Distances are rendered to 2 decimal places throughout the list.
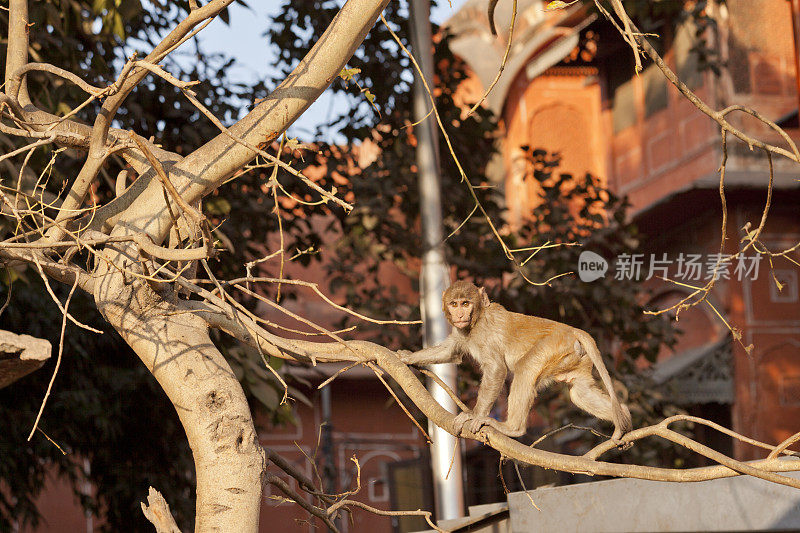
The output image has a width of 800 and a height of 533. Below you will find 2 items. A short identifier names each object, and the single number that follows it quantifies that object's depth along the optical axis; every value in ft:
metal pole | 40.93
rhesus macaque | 23.72
